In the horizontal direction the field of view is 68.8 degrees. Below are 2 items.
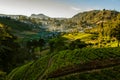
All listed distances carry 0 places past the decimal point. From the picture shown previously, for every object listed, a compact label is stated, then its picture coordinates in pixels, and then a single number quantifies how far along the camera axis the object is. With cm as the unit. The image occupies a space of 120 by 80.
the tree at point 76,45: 3284
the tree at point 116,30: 3417
